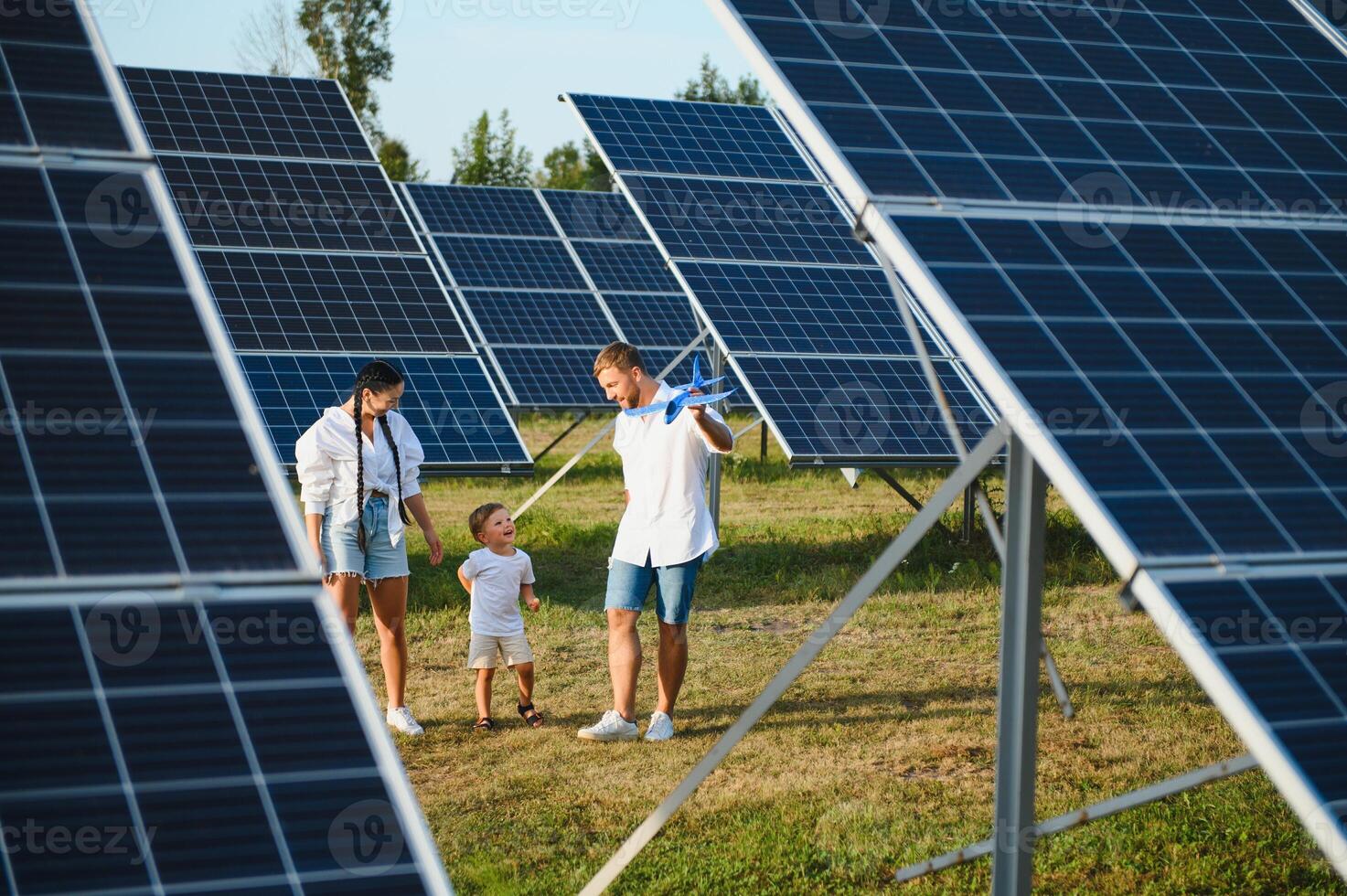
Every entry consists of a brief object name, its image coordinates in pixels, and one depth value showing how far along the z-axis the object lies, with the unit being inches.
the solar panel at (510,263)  794.2
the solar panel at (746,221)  565.6
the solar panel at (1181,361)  163.6
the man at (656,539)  323.0
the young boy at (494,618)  339.3
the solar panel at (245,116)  534.6
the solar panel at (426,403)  436.1
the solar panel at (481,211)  850.8
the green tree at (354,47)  1833.2
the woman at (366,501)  319.9
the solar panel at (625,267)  824.9
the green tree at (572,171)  2304.4
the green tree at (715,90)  2596.0
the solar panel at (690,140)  615.8
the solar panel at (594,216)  879.1
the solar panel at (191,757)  111.0
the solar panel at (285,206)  495.2
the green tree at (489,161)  2026.3
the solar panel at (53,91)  168.9
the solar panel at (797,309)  522.3
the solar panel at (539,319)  754.8
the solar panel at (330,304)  466.6
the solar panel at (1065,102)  211.9
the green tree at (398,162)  1838.1
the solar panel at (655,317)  776.3
